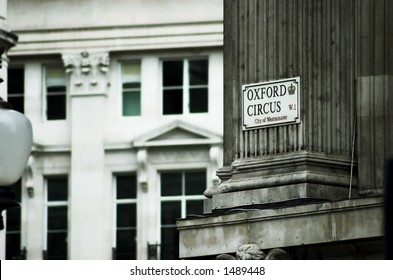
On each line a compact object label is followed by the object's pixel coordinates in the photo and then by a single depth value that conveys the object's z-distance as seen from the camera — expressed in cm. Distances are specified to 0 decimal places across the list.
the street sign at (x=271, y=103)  2356
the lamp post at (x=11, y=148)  1783
